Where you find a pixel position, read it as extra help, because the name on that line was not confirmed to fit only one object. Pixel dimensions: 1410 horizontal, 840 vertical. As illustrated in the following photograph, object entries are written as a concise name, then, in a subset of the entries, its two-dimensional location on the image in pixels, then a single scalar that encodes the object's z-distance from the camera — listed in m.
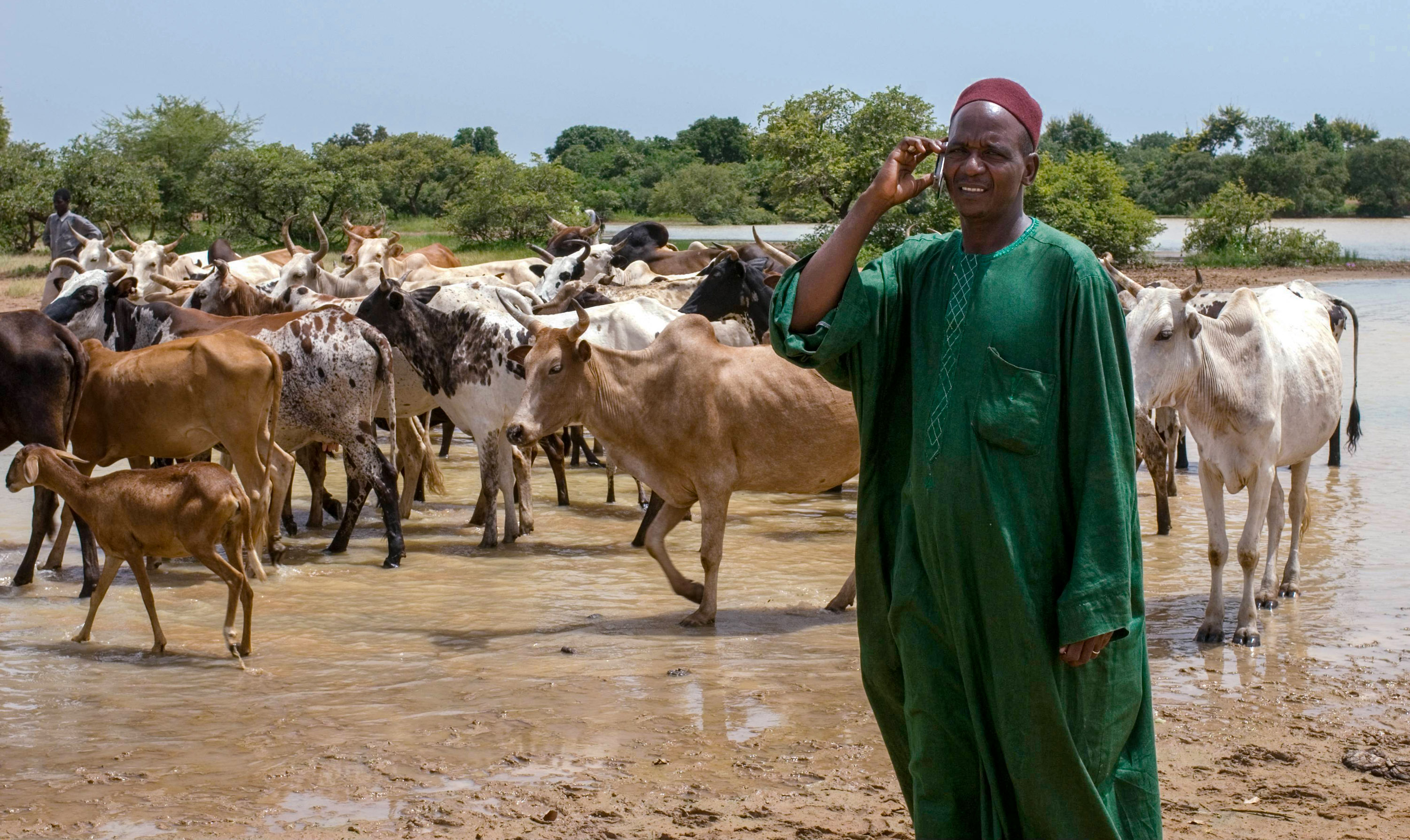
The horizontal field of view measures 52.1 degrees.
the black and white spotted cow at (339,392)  10.01
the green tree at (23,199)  31.67
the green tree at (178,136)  44.88
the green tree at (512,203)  37.72
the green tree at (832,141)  27.62
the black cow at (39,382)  8.66
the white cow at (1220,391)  7.46
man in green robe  3.19
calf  7.12
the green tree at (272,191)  34.47
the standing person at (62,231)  19.12
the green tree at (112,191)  32.78
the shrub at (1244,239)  35.44
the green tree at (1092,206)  29.97
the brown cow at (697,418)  7.92
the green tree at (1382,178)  60.22
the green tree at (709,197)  55.47
